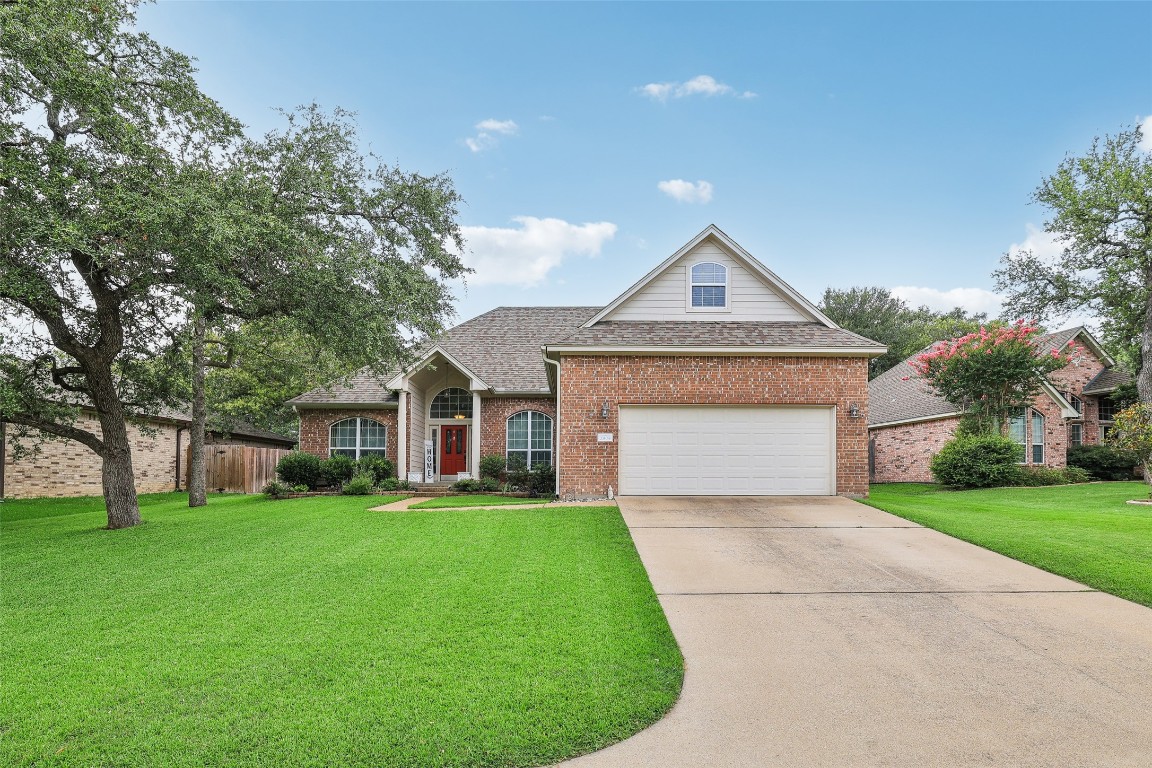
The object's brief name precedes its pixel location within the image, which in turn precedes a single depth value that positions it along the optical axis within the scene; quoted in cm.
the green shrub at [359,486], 1659
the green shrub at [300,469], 1745
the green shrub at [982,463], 1705
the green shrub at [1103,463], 2002
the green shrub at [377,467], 1764
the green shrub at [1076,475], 1902
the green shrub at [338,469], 1759
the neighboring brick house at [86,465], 1692
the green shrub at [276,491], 1712
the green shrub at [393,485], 1705
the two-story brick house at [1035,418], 2042
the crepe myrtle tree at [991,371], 1750
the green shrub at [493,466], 1731
